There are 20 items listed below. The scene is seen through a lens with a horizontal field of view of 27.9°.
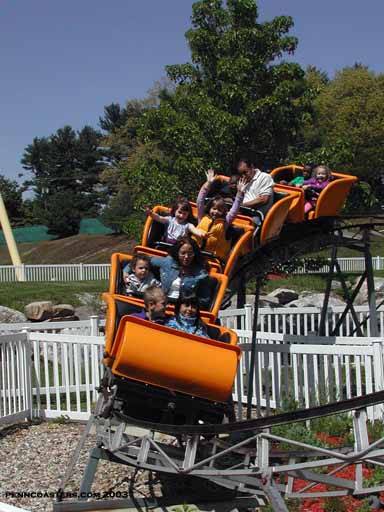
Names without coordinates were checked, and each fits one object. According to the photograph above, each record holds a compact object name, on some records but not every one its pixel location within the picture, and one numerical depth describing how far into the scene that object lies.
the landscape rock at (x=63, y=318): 16.50
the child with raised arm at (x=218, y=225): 8.06
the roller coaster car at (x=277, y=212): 8.30
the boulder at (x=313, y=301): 18.20
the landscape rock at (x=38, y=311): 16.41
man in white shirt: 8.50
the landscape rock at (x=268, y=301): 18.33
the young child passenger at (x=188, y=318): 6.35
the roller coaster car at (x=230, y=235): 7.78
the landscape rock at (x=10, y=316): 16.20
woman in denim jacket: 6.97
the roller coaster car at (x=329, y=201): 8.89
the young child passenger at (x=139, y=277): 7.21
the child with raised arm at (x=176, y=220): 8.32
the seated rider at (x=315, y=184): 9.15
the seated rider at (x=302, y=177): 9.64
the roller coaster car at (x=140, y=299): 6.99
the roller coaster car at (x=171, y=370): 5.69
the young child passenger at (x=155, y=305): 6.32
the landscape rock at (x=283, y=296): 19.61
